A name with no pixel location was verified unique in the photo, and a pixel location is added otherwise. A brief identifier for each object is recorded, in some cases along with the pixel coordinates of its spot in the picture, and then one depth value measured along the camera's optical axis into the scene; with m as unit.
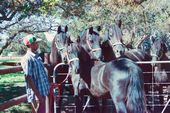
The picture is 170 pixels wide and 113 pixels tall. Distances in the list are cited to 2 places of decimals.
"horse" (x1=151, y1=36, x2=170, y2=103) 5.41
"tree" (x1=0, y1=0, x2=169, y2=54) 6.35
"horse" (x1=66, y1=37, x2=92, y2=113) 3.95
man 2.78
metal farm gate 5.16
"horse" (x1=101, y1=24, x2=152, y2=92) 4.90
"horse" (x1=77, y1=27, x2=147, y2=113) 3.15
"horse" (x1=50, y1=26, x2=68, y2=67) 4.56
